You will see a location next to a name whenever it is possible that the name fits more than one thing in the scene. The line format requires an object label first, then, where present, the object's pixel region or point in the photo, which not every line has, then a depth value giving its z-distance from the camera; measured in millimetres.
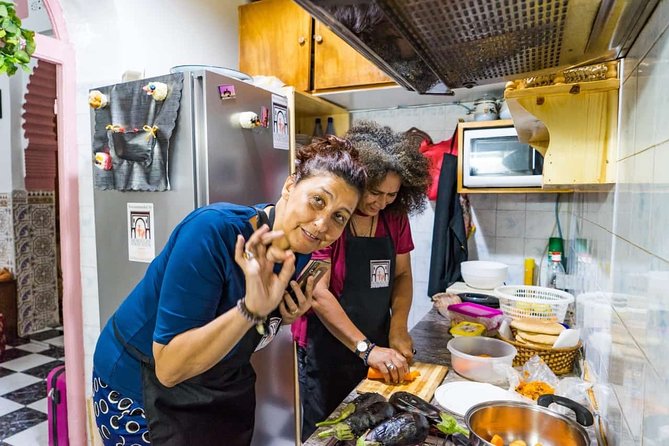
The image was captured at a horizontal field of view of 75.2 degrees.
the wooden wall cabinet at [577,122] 993
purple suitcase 2033
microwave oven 2369
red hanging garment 2764
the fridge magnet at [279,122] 1997
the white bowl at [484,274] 2492
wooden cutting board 1226
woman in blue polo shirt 864
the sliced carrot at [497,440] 861
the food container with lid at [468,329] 1516
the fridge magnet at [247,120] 1768
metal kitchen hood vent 627
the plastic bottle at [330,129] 3049
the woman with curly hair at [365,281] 1614
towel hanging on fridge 1623
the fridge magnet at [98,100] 1727
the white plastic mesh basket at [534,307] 1413
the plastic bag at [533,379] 1175
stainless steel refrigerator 1606
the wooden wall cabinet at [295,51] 2547
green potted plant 1263
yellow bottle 2676
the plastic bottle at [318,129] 3040
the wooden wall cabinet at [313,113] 2660
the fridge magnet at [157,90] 1604
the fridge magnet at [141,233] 1694
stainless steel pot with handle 918
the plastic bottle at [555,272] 2432
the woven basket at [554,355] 1344
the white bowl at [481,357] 1278
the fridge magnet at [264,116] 1890
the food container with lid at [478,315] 1647
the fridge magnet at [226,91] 1669
